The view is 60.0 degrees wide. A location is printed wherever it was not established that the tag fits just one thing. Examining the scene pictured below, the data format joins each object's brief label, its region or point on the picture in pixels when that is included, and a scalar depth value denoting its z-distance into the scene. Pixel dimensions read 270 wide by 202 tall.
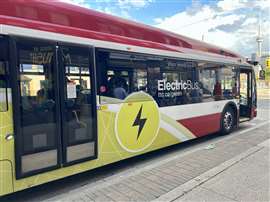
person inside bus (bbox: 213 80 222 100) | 7.04
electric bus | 3.18
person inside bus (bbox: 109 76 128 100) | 4.38
